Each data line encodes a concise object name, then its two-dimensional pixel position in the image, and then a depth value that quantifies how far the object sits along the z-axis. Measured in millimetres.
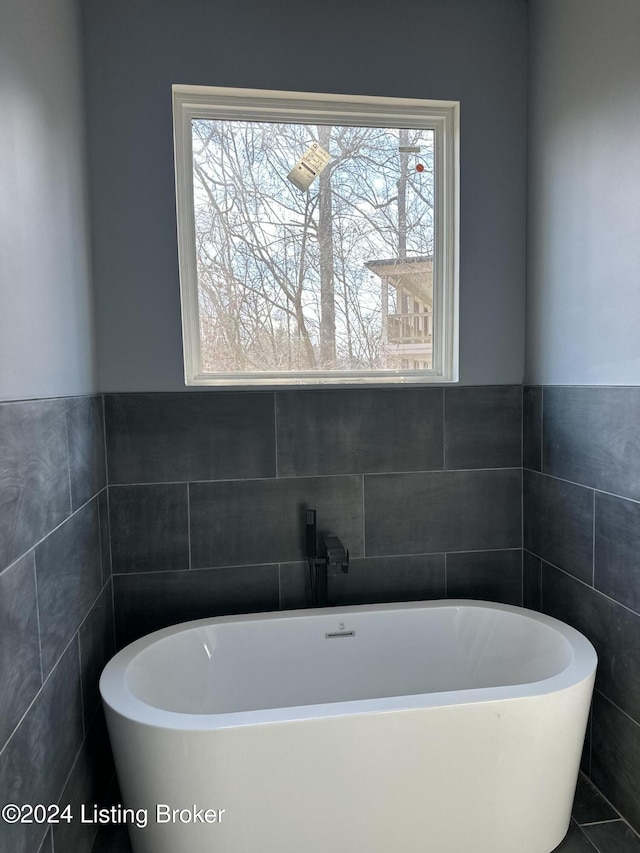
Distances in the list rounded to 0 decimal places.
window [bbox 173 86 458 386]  2361
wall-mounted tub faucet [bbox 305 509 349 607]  2229
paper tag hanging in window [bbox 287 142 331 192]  2420
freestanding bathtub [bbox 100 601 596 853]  1502
